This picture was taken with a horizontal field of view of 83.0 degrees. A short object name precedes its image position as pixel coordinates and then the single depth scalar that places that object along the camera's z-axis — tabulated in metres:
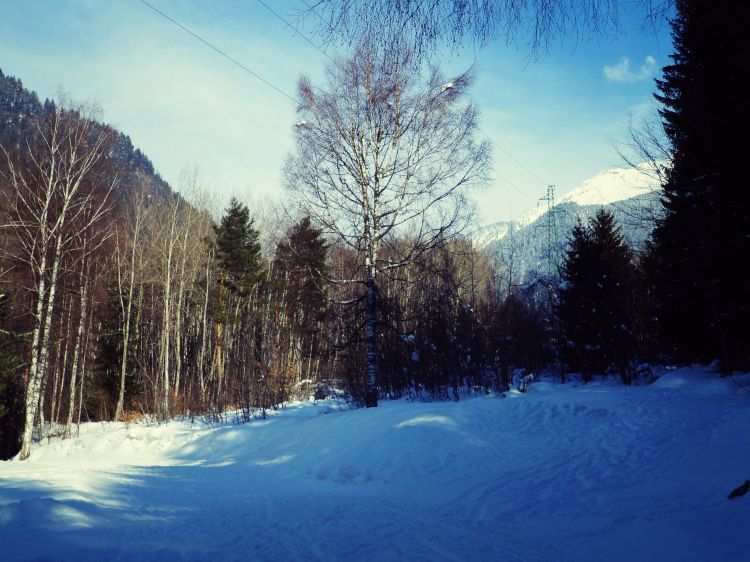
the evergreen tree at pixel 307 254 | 10.23
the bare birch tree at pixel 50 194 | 12.09
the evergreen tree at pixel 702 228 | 8.38
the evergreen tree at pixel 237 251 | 25.53
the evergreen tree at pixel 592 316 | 13.62
